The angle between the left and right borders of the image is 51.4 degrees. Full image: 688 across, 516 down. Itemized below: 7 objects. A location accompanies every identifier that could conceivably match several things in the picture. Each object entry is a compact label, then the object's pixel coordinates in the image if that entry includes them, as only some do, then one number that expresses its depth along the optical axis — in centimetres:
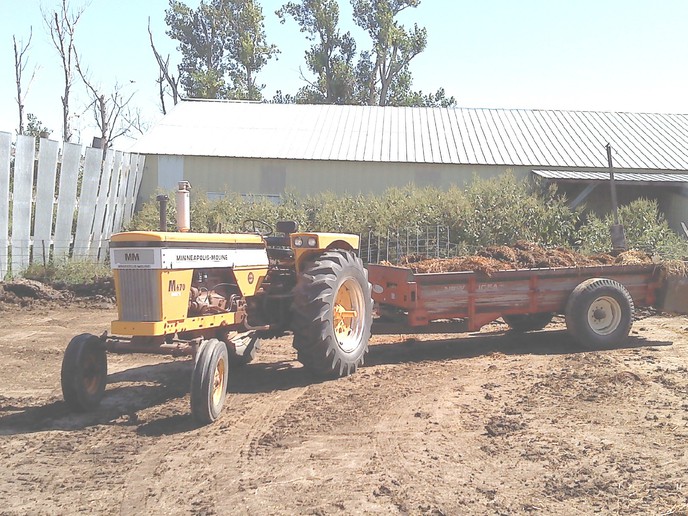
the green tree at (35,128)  3635
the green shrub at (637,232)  1603
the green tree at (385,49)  4256
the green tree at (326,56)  4291
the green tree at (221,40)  4278
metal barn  2069
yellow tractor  584
